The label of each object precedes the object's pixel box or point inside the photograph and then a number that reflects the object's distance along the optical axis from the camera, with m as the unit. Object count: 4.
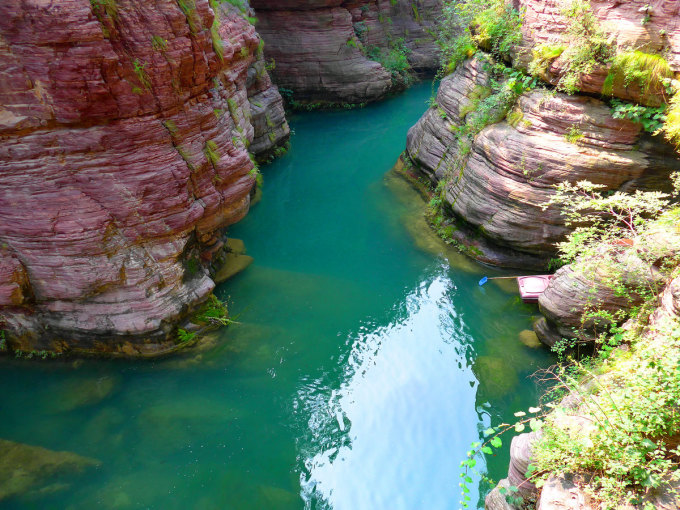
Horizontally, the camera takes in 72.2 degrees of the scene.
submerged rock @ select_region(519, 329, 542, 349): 8.27
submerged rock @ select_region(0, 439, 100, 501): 6.32
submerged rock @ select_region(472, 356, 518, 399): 7.68
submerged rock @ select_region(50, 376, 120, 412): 7.43
